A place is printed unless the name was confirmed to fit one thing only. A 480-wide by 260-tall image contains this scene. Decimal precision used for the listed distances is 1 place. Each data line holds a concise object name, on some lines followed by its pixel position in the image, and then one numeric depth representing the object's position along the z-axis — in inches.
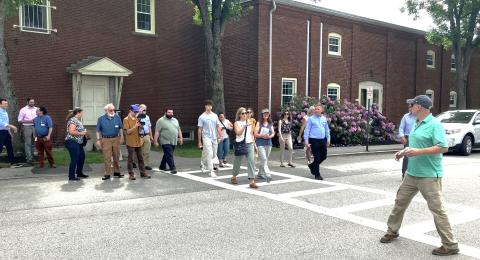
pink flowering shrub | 778.8
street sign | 690.6
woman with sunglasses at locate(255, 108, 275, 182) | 410.0
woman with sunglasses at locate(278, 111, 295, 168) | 516.6
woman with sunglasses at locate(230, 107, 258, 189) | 381.7
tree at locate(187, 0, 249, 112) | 651.5
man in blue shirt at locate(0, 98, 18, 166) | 456.1
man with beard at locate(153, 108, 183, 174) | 442.9
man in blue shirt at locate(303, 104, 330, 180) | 414.3
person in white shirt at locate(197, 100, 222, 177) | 438.9
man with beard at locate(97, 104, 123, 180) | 401.4
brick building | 649.6
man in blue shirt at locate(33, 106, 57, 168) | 461.1
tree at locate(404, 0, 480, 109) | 957.2
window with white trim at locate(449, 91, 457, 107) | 1238.2
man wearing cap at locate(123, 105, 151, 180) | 410.6
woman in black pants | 398.6
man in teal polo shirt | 207.0
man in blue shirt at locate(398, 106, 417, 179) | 412.2
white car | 665.6
